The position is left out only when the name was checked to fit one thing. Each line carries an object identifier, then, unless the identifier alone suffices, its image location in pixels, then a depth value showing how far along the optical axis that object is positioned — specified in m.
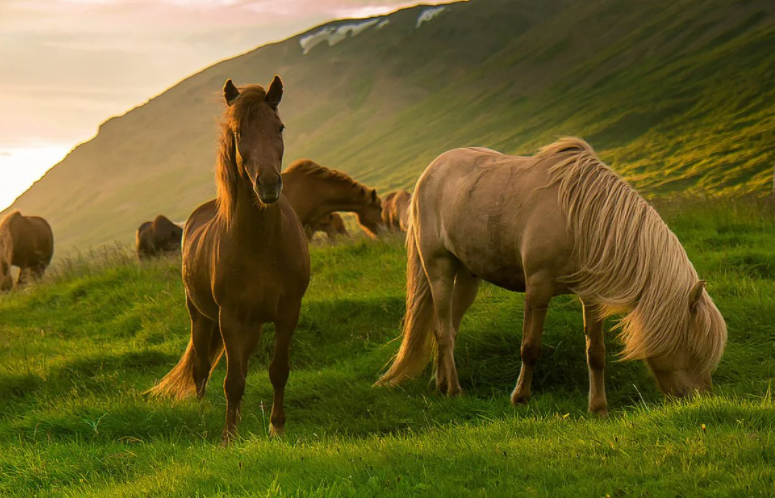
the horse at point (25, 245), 18.39
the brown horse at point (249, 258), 5.71
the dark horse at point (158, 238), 22.48
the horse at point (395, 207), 20.63
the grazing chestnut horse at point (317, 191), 14.66
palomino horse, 6.04
